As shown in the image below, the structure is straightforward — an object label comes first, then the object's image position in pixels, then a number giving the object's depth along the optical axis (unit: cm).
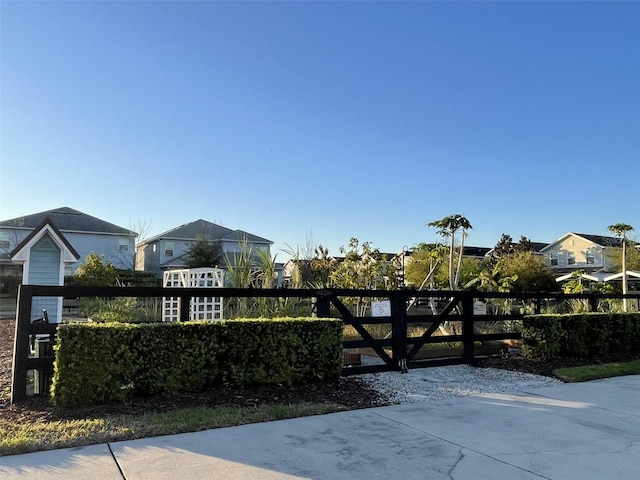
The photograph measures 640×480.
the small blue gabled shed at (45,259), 1045
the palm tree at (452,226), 1686
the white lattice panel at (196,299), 1041
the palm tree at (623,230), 2420
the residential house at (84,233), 2869
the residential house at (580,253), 4144
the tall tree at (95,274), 1953
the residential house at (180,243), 3356
